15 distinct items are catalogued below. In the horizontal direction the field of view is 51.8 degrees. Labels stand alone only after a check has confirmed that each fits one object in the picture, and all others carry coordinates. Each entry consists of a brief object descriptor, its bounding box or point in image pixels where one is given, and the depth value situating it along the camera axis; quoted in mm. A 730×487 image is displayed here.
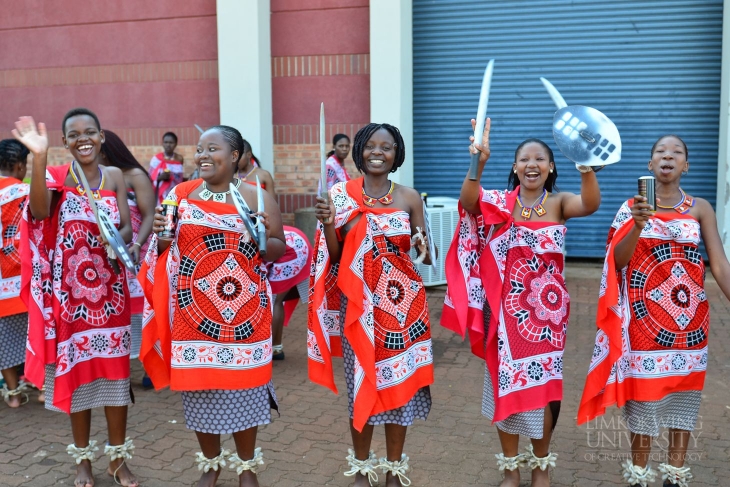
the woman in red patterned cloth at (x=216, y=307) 3701
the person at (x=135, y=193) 4766
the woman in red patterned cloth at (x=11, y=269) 5371
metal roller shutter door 9672
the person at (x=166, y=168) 10172
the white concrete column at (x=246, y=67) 9930
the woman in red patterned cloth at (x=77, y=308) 4012
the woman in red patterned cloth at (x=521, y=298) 3840
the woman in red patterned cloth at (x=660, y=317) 3830
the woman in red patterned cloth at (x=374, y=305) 3811
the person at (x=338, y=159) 9352
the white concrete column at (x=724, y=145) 9195
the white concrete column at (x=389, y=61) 9641
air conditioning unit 9125
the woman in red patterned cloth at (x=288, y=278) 6223
